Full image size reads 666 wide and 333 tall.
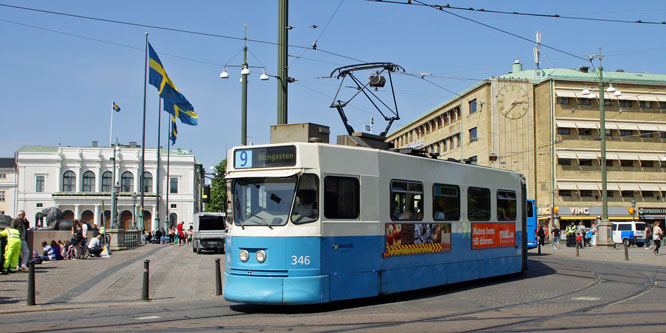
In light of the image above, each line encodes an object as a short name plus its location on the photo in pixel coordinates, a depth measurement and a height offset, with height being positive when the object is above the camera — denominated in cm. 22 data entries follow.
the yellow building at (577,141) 6053 +644
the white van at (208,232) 3234 -121
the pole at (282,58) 1470 +343
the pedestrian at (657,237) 3052 -137
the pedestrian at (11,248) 1791 -114
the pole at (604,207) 3391 +8
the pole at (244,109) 2247 +350
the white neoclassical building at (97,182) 9375 +383
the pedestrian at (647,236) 3763 -165
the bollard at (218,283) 1403 -164
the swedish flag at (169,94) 3055 +568
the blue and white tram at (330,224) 1058 -28
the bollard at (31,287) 1205 -149
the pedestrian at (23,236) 1953 -87
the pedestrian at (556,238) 4319 -203
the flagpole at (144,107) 4239 +684
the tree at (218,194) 8756 +194
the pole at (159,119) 5059 +729
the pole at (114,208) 3863 -3
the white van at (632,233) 4453 -172
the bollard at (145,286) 1302 -159
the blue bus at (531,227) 3384 -99
